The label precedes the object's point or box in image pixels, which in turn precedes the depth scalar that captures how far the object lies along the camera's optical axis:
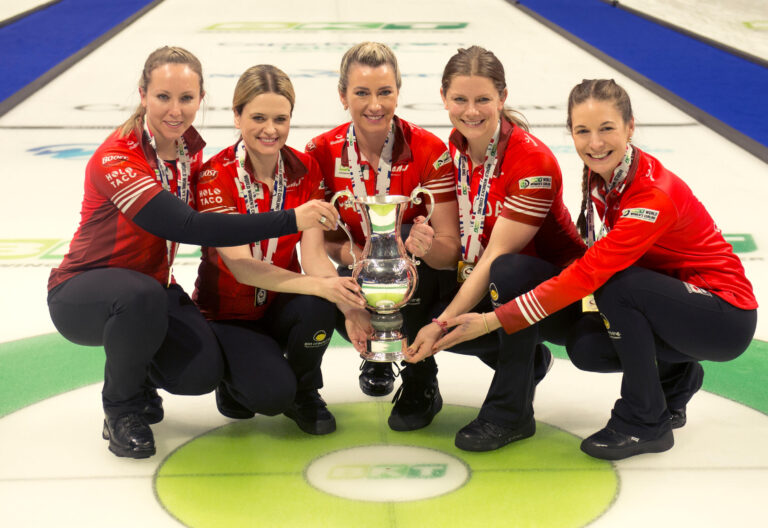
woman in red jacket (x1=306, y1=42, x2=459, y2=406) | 3.47
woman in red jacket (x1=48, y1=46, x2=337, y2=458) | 3.14
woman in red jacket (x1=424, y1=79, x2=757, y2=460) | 3.08
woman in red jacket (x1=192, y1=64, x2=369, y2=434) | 3.29
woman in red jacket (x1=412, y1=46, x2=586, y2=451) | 3.24
